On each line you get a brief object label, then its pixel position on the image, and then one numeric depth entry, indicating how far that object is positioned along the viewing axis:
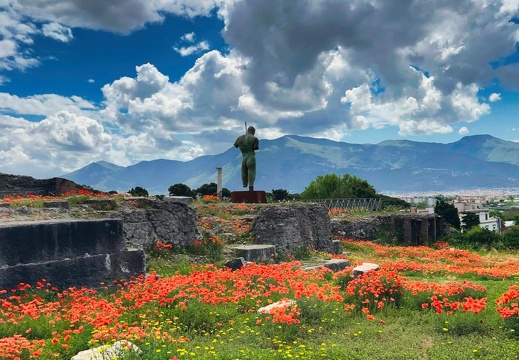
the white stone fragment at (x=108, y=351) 5.21
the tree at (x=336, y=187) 74.06
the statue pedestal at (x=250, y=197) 22.16
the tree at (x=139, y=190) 36.47
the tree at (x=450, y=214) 47.44
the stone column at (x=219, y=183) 33.00
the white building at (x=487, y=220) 73.97
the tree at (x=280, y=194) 50.72
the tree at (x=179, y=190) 42.98
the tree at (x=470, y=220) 52.66
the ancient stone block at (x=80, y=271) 8.15
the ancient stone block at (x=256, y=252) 14.69
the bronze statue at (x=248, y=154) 23.25
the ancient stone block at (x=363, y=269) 10.84
